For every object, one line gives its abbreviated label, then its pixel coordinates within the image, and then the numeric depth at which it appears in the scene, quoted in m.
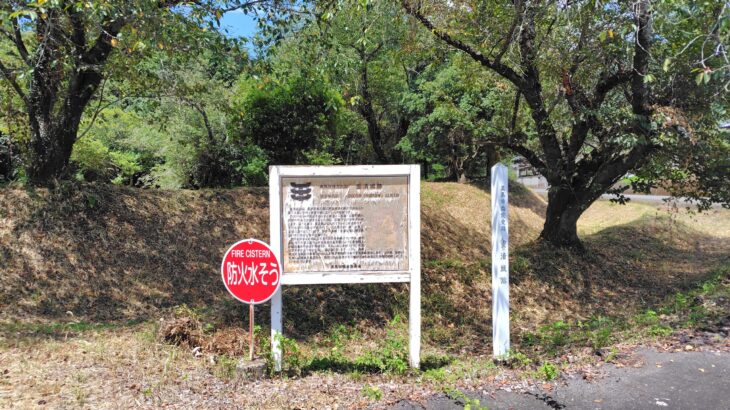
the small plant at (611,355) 5.01
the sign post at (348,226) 5.09
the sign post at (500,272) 5.20
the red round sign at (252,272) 4.81
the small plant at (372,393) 4.27
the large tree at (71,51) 6.73
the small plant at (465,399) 4.08
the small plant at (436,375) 4.73
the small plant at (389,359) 5.11
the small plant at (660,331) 5.80
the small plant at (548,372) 4.62
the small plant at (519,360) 5.20
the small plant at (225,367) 4.78
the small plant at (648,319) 6.68
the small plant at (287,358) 4.92
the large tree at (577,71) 8.29
